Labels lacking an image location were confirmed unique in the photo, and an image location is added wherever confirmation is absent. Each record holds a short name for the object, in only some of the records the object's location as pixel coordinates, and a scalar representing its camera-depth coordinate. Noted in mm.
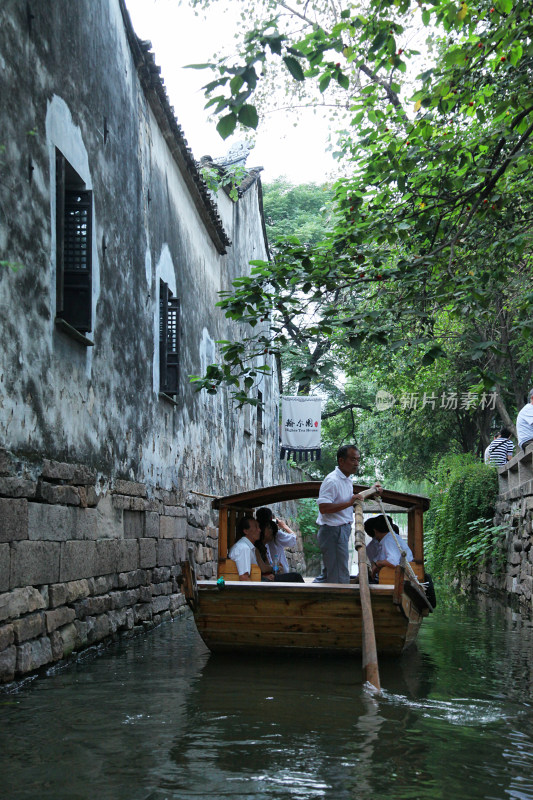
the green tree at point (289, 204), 32500
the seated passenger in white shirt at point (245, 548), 8617
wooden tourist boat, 7352
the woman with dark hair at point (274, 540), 9477
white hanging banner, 22844
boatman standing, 7895
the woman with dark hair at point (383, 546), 8773
